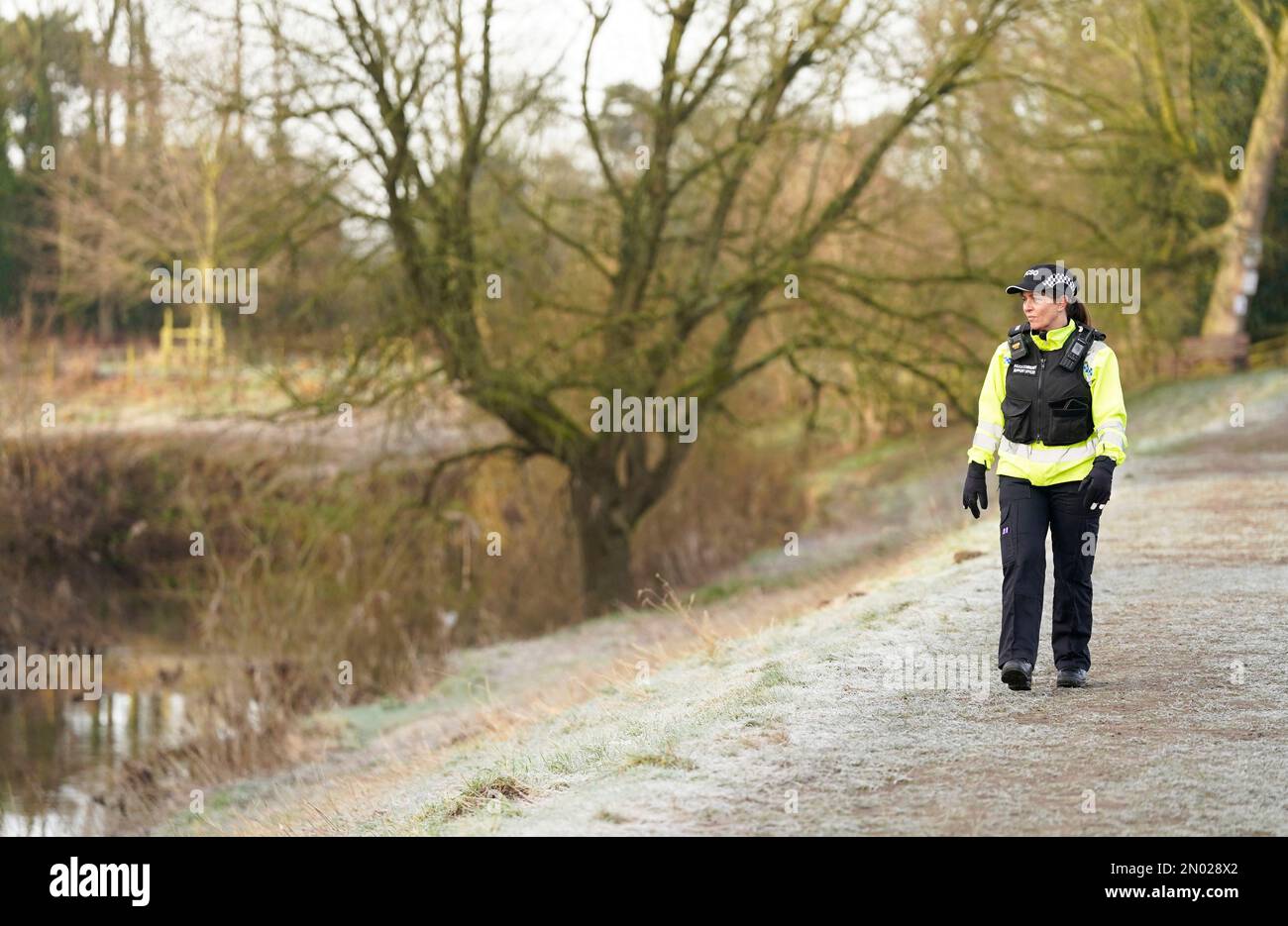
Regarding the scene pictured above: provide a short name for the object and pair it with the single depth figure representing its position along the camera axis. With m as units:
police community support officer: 14.86
